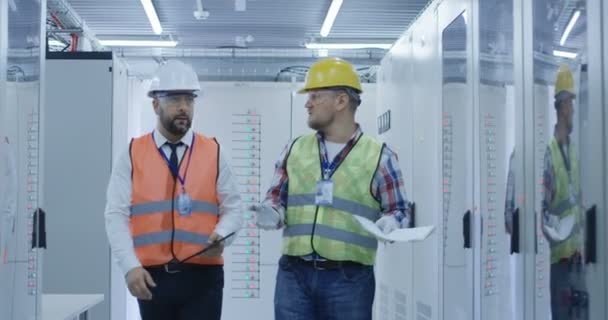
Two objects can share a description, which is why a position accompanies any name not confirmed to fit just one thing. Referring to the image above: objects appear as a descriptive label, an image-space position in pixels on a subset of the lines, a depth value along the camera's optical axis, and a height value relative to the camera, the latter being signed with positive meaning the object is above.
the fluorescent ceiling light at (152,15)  7.82 +1.57
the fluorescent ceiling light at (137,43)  9.49 +1.50
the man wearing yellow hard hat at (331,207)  3.29 -0.10
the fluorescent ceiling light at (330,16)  7.83 +1.57
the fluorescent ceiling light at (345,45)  9.63 +1.51
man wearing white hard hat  3.42 -0.11
